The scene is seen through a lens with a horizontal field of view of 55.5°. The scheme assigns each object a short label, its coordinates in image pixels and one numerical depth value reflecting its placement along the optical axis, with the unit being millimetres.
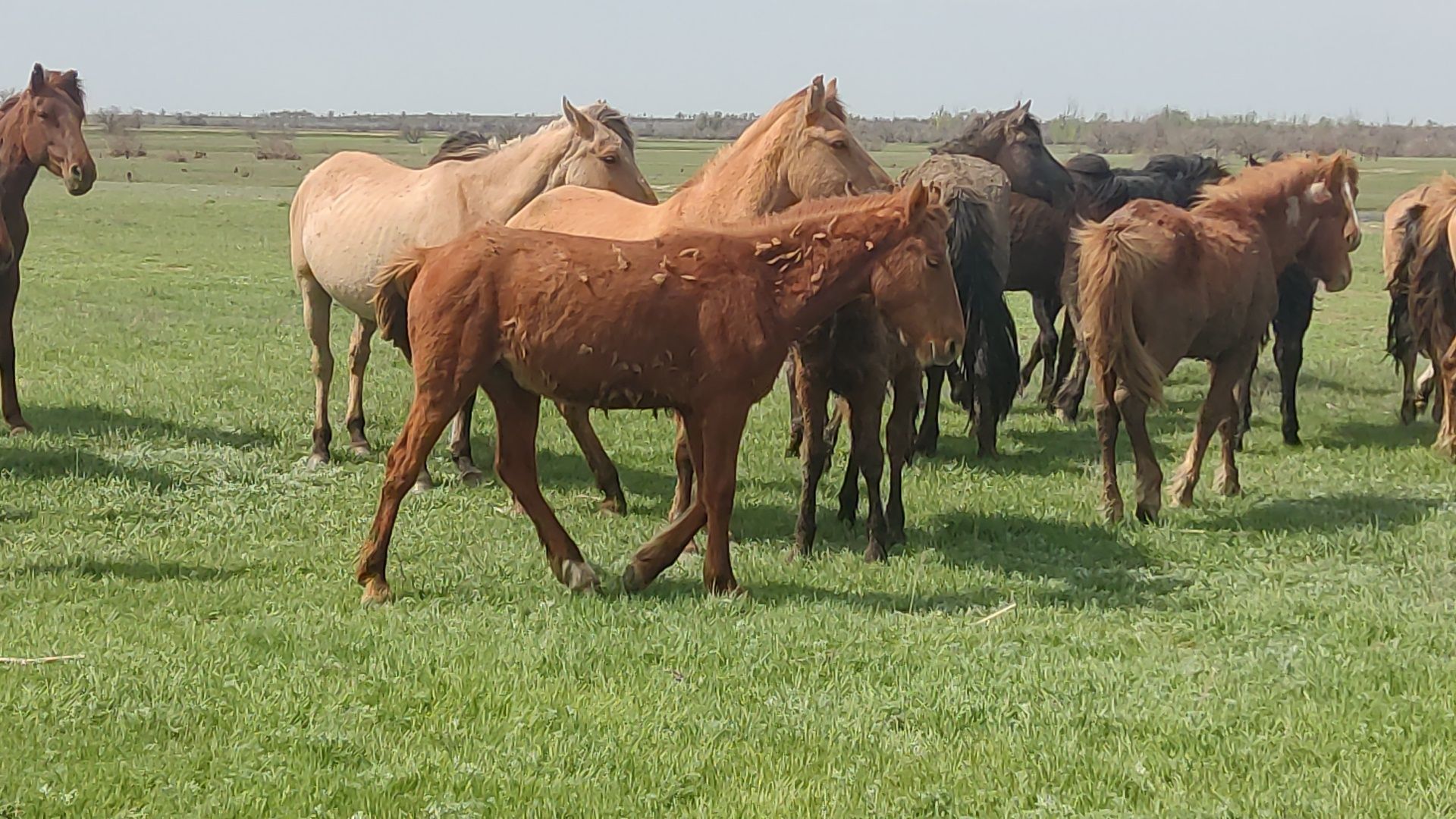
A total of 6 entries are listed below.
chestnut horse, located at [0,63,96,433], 10023
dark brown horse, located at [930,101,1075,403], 11484
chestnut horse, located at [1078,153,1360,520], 7496
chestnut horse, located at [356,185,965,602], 5840
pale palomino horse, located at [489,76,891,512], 7215
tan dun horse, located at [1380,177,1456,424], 10891
